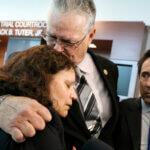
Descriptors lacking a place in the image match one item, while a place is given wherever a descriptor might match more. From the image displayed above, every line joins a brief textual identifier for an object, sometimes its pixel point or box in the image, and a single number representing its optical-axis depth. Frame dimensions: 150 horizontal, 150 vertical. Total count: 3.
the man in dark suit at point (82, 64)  1.05
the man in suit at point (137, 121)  1.32
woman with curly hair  0.65
